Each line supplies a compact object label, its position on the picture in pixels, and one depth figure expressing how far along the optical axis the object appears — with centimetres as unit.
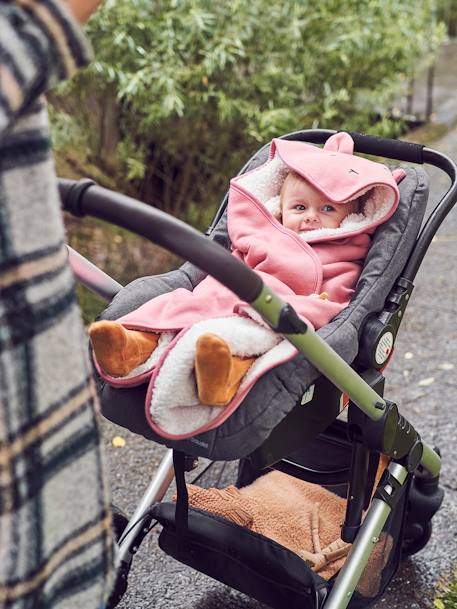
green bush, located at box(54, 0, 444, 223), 374
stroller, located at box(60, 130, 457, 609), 159
